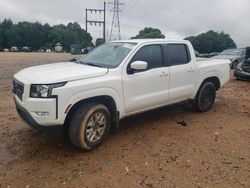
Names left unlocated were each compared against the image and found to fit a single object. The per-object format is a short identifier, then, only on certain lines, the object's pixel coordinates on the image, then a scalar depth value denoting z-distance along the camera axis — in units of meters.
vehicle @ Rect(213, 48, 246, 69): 12.09
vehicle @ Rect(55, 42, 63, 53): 60.76
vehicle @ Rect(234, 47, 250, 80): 8.48
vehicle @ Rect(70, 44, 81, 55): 42.12
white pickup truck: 2.73
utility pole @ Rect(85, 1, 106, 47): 34.30
